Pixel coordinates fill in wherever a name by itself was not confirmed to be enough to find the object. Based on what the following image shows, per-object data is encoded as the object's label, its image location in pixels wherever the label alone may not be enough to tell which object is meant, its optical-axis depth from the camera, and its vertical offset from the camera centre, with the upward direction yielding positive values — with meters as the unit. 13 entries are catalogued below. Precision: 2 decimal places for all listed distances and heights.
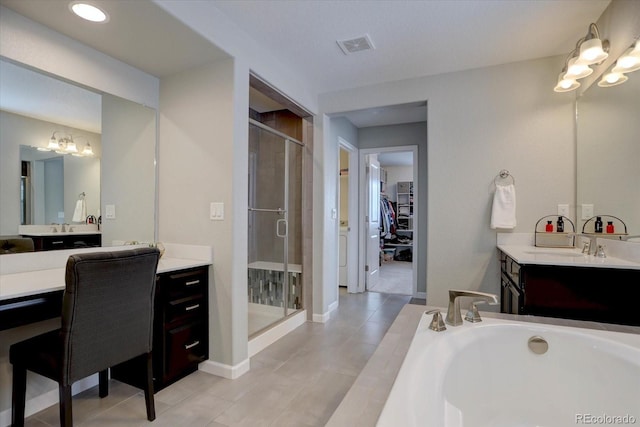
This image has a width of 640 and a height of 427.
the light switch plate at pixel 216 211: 2.28 +0.00
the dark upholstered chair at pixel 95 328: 1.39 -0.56
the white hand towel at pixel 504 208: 2.65 +0.02
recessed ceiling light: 1.68 +1.08
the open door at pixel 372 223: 4.79 -0.19
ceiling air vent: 2.40 +1.29
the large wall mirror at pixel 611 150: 1.80 +0.39
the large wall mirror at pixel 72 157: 1.81 +0.35
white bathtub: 1.27 -0.71
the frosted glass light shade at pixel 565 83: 2.27 +0.92
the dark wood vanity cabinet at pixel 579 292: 1.69 -0.46
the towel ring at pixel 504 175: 2.72 +0.30
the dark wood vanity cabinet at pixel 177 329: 2.01 -0.79
